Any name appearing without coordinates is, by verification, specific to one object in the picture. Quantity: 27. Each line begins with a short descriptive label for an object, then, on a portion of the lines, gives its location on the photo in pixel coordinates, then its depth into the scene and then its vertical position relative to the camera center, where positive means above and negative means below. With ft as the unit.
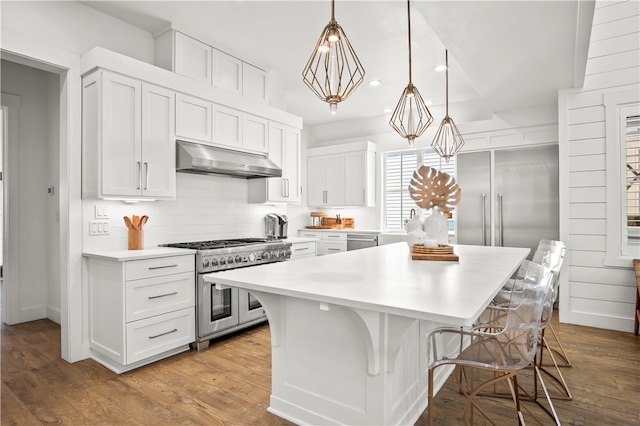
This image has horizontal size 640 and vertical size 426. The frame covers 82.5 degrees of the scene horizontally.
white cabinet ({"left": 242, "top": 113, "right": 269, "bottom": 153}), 13.25 +2.96
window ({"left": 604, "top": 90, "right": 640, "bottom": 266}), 11.88 +1.15
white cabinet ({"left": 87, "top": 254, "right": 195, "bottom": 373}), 8.91 -2.51
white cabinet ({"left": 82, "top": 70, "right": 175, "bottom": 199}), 9.42 +2.05
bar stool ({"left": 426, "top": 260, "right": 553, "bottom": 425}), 5.05 -1.94
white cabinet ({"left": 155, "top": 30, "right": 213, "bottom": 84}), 11.17 +5.00
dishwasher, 18.24 -1.46
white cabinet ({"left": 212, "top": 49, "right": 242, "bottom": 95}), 12.50 +4.96
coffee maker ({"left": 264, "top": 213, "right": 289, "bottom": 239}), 15.28 -0.58
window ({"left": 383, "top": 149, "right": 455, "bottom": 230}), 19.27 +1.66
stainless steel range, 10.48 -2.45
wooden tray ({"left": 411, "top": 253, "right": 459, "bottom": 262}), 8.18 -1.02
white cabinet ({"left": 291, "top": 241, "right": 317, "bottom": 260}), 14.49 -1.55
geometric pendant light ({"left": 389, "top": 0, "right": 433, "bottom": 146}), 7.82 +2.14
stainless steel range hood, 10.95 +1.64
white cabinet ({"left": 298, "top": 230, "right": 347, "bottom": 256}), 19.16 -1.56
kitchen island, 4.86 -1.89
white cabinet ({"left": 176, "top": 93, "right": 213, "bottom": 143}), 11.18 +3.00
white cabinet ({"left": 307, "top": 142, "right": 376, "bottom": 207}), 19.63 +2.06
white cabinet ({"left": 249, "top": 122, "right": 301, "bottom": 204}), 14.44 +1.71
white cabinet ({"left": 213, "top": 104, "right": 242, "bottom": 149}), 12.23 +2.97
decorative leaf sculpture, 8.98 +0.54
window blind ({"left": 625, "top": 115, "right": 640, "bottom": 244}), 11.85 +1.11
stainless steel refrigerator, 14.29 +0.60
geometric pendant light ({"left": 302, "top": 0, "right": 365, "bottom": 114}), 5.29 +2.42
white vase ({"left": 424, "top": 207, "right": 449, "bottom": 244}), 9.04 -0.36
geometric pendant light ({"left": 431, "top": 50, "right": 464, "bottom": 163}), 11.09 +2.77
